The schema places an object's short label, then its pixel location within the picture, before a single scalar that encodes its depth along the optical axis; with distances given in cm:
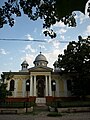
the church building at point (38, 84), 1740
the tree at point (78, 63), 1533
